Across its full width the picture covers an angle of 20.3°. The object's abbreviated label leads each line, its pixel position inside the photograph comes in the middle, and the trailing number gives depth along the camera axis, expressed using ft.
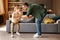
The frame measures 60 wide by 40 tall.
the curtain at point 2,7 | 26.80
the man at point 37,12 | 17.06
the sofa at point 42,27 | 19.19
